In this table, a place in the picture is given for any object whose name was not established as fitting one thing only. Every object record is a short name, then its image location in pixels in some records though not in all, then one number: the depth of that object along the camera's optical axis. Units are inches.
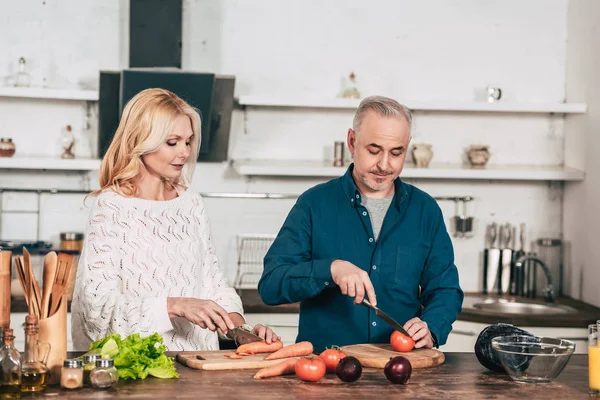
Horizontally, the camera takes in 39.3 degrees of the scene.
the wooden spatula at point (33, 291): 83.6
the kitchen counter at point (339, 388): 82.4
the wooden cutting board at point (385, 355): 95.3
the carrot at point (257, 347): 96.1
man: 106.3
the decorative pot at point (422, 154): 189.9
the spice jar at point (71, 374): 82.6
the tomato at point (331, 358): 91.4
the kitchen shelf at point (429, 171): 183.3
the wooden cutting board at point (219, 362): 92.7
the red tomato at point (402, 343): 98.1
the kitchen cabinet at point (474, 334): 167.0
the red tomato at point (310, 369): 87.6
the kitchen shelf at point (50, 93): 179.2
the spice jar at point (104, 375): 83.4
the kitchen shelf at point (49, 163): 179.3
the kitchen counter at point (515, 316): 166.6
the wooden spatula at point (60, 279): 84.6
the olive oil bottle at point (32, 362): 81.1
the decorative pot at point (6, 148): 181.3
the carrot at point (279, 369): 89.1
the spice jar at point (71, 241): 185.5
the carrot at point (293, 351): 94.7
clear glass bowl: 90.0
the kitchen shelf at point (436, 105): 183.6
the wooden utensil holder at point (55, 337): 84.4
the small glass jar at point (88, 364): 85.5
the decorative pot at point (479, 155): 193.8
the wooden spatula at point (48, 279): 83.9
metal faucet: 187.0
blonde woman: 101.6
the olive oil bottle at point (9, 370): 79.8
